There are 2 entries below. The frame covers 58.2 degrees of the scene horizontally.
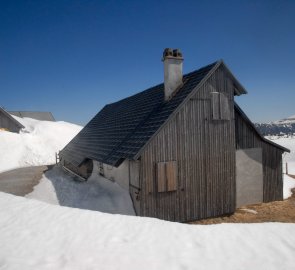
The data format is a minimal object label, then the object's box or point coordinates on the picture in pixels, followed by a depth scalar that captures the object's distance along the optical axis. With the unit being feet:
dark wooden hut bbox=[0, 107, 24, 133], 111.14
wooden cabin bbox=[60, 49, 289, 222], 37.50
